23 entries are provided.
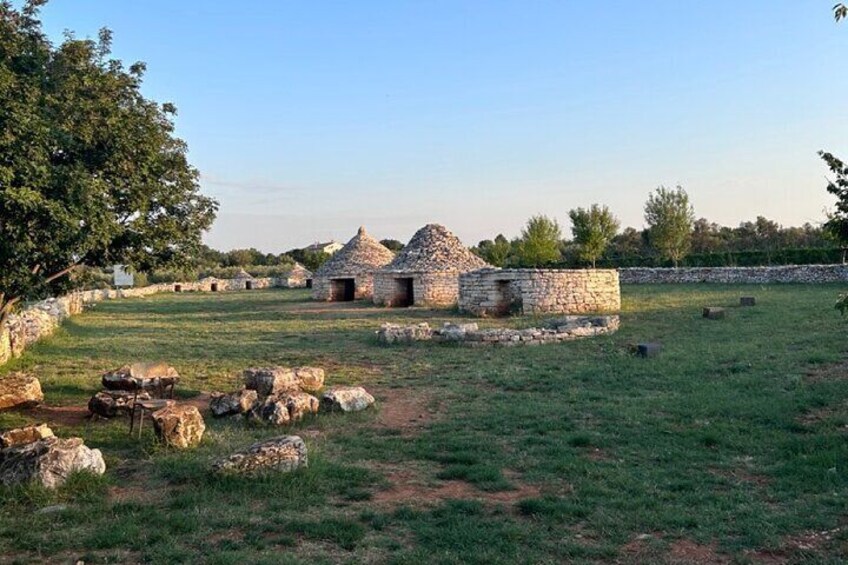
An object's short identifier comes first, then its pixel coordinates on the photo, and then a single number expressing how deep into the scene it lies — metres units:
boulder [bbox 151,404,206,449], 7.33
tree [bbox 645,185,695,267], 44.12
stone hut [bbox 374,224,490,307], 28.36
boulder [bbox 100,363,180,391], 10.05
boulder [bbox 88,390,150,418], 9.03
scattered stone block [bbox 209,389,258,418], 8.93
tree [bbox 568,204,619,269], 42.38
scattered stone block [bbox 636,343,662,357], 12.97
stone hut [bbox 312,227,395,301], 34.81
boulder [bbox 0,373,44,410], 9.32
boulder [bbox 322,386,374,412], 9.14
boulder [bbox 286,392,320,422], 8.68
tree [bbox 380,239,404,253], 84.44
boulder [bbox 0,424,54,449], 6.93
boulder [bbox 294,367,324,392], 10.65
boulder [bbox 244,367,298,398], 10.10
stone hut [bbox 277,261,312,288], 55.47
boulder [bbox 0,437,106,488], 5.89
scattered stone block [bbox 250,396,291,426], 8.52
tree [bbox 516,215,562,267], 41.22
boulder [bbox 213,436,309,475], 6.16
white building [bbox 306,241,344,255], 93.36
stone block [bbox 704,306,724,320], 18.75
